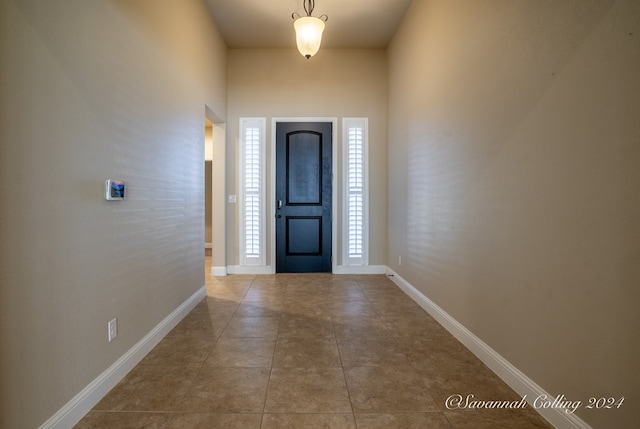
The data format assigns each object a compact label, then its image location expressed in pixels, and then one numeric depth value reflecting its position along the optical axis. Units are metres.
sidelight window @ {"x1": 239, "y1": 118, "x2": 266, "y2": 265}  4.84
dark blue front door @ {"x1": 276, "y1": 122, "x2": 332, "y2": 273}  4.87
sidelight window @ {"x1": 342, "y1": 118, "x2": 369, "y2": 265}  4.88
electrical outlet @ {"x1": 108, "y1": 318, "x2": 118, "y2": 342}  1.96
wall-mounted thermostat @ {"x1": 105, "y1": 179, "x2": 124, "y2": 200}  1.90
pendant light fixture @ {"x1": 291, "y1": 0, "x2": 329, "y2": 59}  3.24
